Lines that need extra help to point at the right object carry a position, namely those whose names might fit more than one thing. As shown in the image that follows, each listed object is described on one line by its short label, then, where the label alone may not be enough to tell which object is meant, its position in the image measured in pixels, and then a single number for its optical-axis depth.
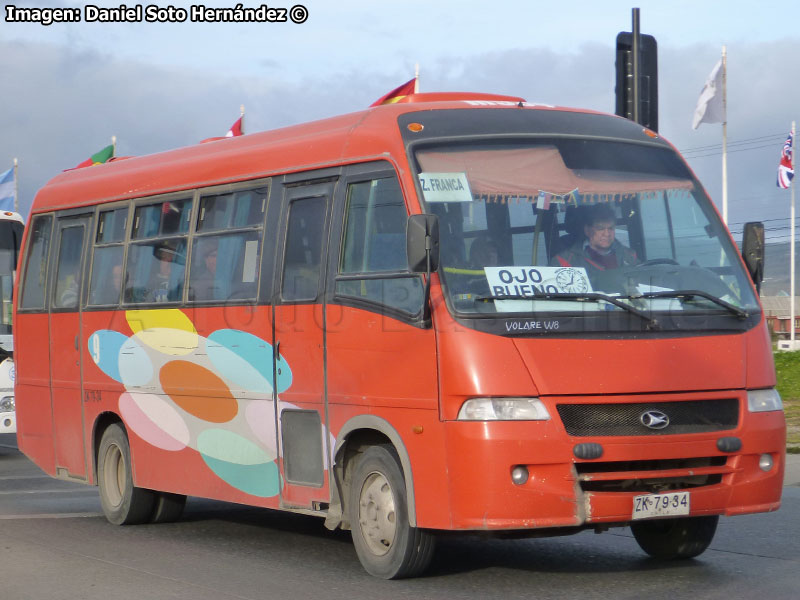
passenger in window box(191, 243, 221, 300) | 10.55
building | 115.06
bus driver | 8.25
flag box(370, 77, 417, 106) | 15.01
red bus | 7.80
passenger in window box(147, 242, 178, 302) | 11.23
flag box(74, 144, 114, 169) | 20.85
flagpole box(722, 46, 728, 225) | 43.61
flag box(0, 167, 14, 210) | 35.39
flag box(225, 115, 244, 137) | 23.50
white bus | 18.69
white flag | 43.53
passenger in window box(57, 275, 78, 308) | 12.82
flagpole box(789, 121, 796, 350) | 61.62
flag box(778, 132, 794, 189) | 50.56
